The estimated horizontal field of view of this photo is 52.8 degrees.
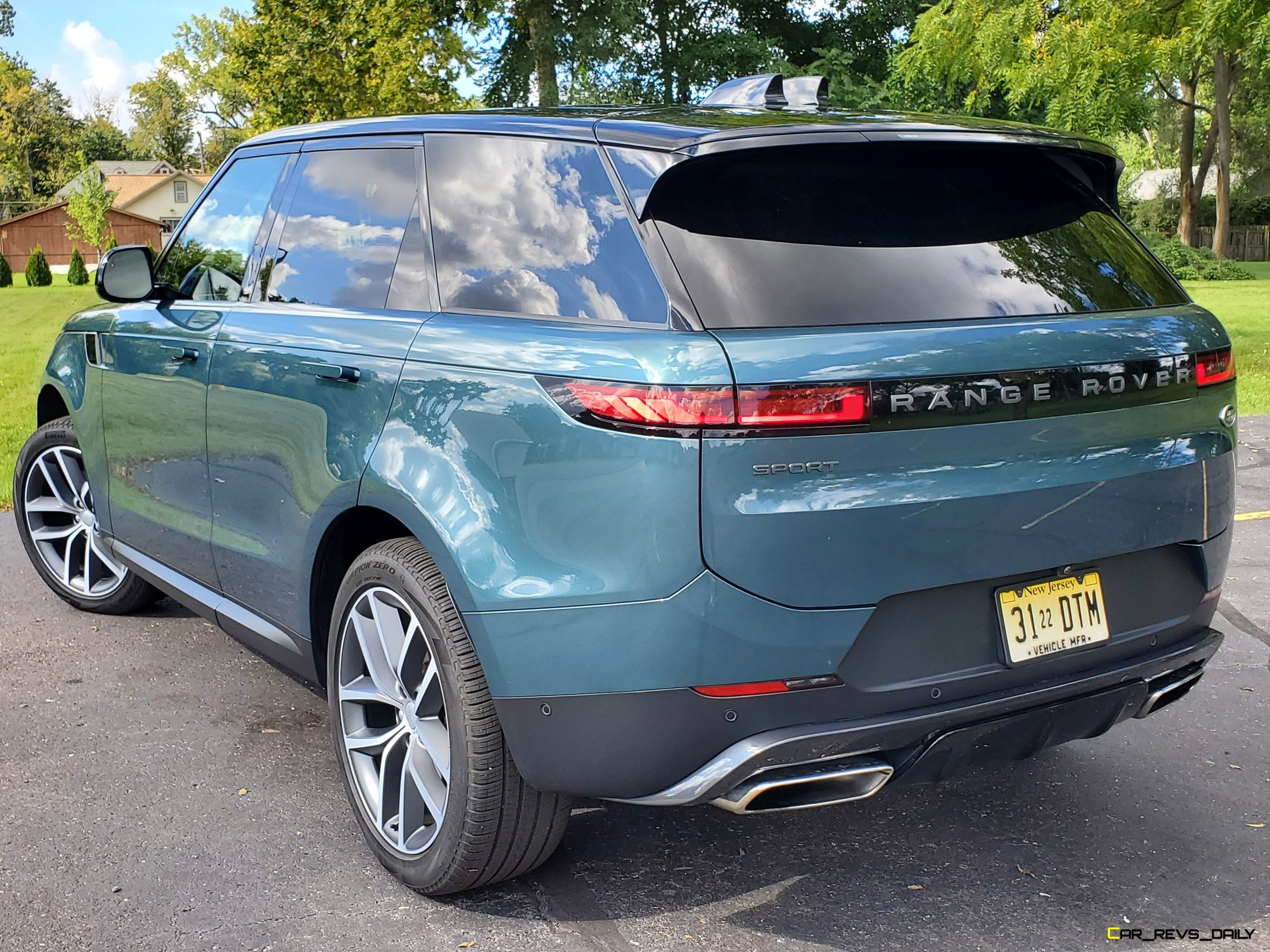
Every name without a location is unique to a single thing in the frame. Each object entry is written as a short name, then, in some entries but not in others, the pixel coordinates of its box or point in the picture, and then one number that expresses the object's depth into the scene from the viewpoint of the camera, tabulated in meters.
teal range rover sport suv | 2.47
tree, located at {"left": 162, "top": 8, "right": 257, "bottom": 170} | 81.38
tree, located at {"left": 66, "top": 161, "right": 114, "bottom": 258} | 64.06
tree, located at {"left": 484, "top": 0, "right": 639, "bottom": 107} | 31.55
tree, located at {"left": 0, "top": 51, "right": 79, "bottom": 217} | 90.38
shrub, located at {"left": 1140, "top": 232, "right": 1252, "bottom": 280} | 38.34
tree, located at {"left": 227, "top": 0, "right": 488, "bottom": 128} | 28.28
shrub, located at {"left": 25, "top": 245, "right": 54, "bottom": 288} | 52.69
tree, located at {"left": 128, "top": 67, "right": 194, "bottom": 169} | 105.69
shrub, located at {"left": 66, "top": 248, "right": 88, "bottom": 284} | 52.75
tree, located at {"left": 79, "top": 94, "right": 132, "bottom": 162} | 108.81
